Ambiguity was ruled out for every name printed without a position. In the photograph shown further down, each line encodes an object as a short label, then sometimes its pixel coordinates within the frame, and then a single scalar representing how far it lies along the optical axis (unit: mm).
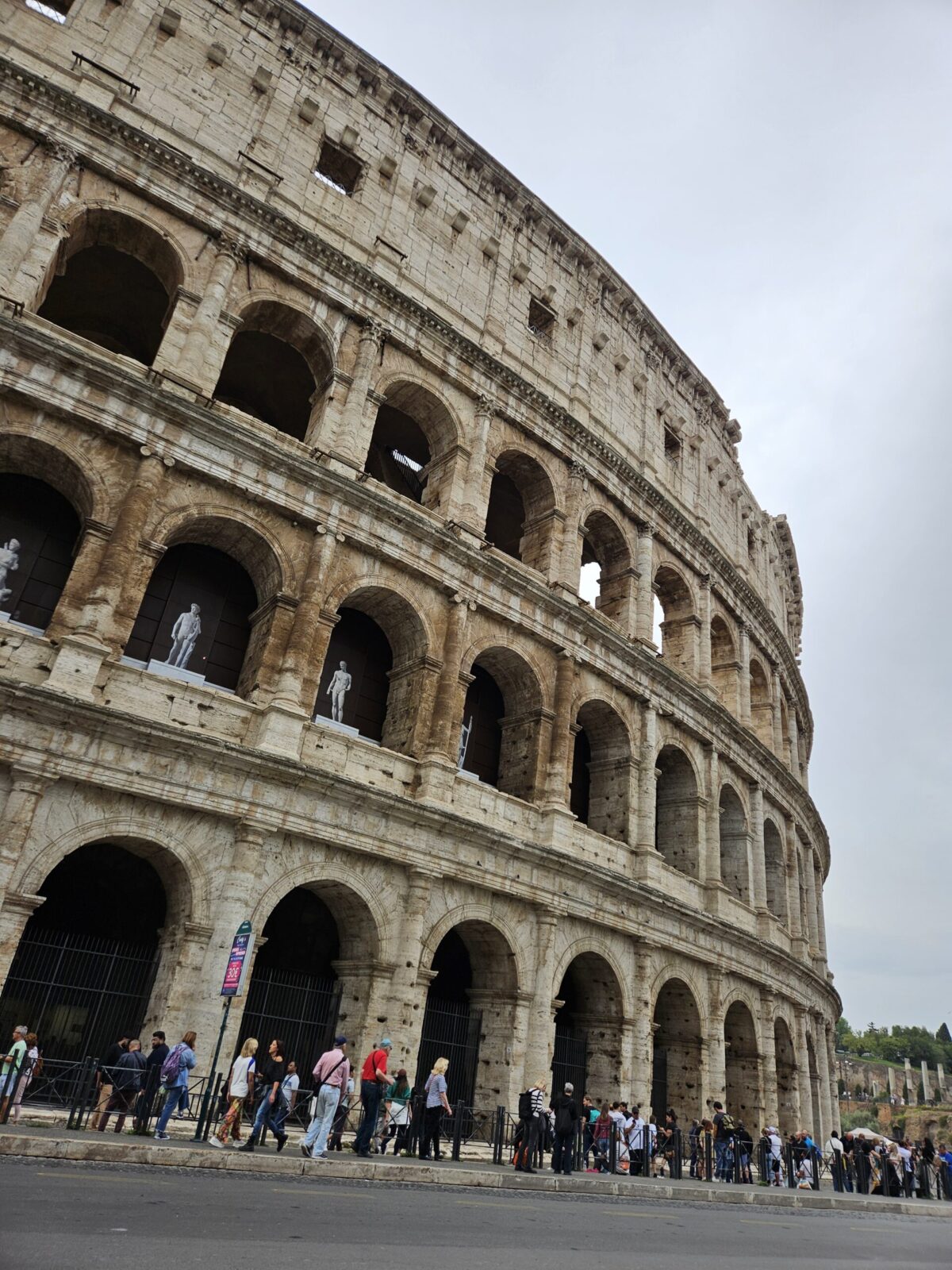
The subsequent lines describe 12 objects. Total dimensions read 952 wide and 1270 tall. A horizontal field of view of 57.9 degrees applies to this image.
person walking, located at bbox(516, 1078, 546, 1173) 11414
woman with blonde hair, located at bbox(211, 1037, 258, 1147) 9648
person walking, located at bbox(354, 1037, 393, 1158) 10156
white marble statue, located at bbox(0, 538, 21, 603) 13188
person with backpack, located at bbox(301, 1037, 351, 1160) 9320
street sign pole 9633
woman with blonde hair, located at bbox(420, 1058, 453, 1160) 10844
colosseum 12180
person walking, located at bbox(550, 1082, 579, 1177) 12133
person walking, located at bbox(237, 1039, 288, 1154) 9633
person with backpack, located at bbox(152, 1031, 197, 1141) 9188
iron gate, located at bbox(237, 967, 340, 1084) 13242
